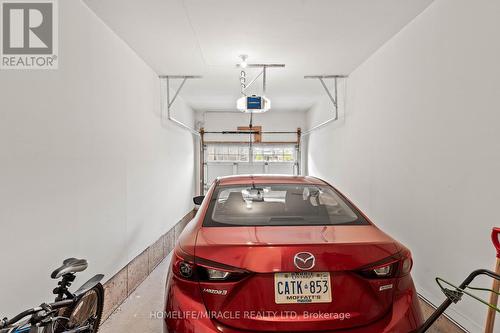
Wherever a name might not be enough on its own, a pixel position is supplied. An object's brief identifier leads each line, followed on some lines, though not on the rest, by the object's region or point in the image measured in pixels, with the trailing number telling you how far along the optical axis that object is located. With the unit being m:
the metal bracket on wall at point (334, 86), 4.39
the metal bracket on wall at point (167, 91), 4.43
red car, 1.26
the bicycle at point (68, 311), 1.26
